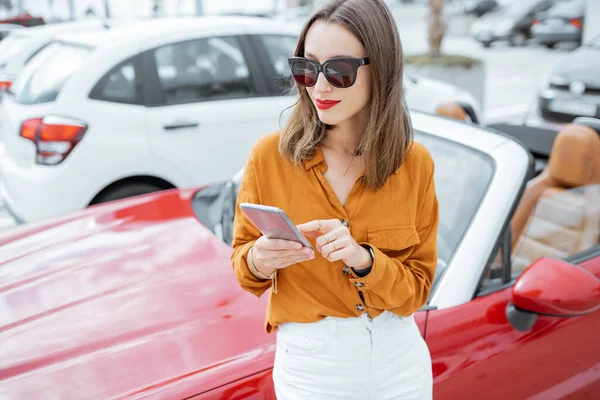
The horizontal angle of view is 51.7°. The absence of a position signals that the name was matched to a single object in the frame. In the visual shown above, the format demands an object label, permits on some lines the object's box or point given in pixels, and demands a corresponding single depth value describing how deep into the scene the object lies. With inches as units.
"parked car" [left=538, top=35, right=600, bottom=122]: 299.0
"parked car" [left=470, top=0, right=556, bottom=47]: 754.2
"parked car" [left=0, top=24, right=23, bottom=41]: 480.7
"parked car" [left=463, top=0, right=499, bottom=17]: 1046.4
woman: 55.2
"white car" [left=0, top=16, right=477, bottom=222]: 161.6
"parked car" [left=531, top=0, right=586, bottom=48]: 668.1
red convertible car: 66.0
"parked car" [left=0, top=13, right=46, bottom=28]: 544.2
